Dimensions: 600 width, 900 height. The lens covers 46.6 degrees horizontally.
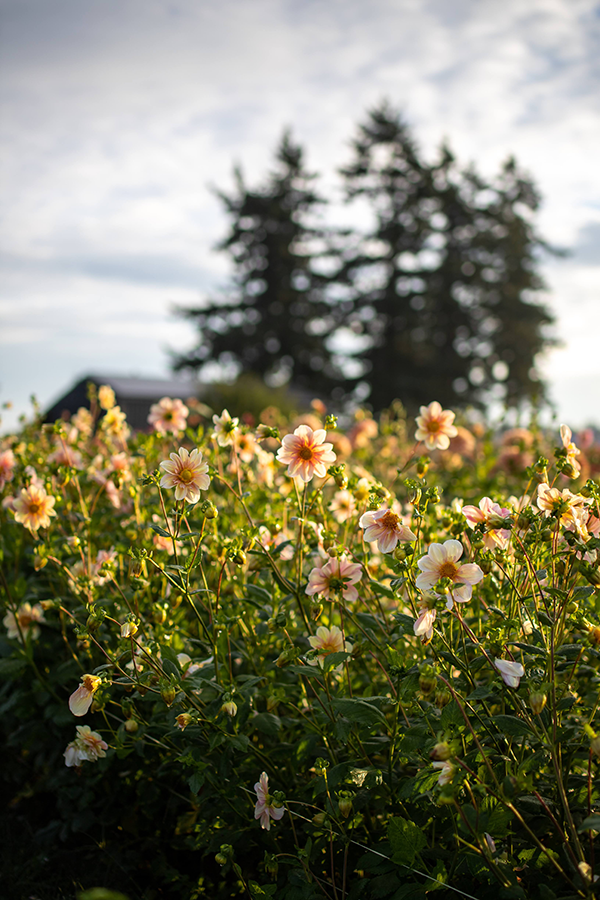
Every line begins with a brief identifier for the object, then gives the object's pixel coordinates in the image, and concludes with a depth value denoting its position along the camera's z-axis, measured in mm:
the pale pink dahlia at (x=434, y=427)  2104
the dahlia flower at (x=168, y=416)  2574
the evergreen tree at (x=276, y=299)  24141
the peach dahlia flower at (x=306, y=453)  1660
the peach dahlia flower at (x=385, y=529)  1461
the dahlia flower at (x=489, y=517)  1529
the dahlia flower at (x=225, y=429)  1833
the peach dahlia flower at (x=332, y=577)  1615
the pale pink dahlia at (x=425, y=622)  1281
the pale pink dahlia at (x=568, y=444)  1664
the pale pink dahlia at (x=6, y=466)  2582
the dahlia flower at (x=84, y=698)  1410
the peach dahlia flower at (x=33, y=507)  2029
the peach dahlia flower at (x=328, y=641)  1561
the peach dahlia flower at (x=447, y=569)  1331
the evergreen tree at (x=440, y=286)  23047
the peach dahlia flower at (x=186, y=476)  1607
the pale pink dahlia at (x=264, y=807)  1451
